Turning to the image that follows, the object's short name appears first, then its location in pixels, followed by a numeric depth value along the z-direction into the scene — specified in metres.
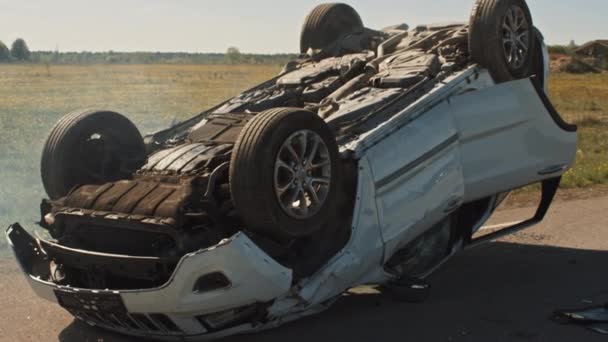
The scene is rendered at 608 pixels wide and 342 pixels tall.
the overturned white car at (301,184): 4.71
